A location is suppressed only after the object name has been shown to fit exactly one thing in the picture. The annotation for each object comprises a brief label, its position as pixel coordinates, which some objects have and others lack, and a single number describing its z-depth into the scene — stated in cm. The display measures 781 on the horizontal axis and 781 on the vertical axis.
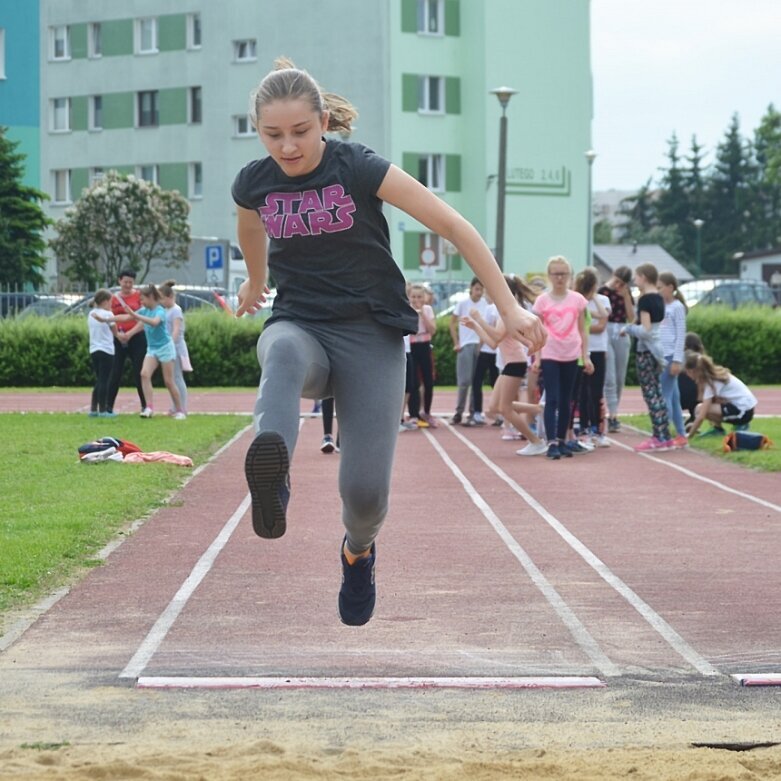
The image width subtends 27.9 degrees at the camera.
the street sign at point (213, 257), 3822
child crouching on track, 1784
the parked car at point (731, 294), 3922
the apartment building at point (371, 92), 5859
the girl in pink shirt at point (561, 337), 1555
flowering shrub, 5047
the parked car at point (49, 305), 3431
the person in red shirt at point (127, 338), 2103
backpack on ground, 1705
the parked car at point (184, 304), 3444
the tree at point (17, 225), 4425
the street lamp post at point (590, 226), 5631
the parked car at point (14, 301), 3489
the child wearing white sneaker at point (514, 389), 1681
